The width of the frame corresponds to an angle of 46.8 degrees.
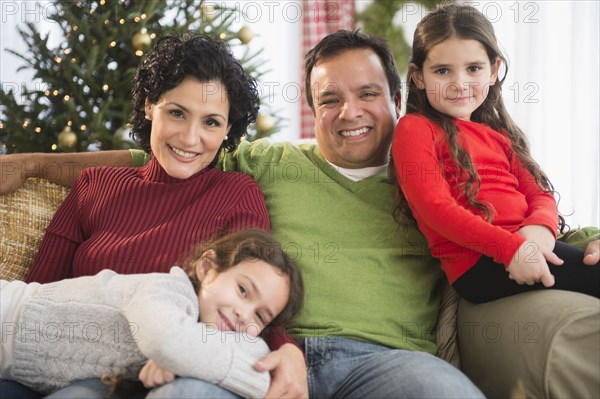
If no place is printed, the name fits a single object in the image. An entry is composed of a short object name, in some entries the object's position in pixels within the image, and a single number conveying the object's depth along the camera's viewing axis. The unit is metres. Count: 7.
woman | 1.72
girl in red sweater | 1.65
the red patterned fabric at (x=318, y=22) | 4.97
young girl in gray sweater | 1.33
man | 1.55
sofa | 1.44
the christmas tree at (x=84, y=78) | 3.11
